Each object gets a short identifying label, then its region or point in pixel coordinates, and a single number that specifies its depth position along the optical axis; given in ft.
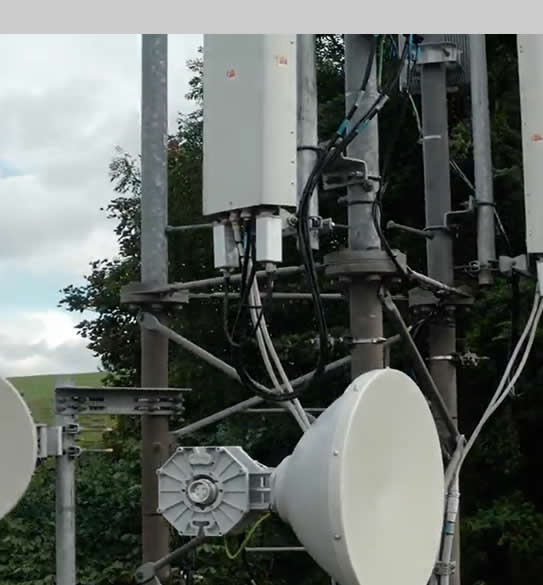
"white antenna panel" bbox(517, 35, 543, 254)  19.53
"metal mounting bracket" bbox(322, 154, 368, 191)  17.94
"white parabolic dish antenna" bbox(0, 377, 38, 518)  16.29
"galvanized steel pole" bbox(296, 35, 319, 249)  17.53
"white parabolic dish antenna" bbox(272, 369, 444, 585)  11.74
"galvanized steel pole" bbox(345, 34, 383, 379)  18.21
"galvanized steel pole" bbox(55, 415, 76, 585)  17.08
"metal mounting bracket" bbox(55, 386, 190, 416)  18.22
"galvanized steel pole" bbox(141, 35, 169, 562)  23.59
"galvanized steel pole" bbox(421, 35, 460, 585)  23.44
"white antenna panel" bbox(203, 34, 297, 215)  14.41
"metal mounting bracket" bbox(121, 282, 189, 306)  23.80
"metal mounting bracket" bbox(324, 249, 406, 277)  18.10
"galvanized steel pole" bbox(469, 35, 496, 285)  23.03
